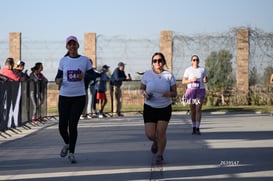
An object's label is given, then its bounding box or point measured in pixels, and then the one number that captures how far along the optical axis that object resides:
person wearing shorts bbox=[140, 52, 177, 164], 10.91
